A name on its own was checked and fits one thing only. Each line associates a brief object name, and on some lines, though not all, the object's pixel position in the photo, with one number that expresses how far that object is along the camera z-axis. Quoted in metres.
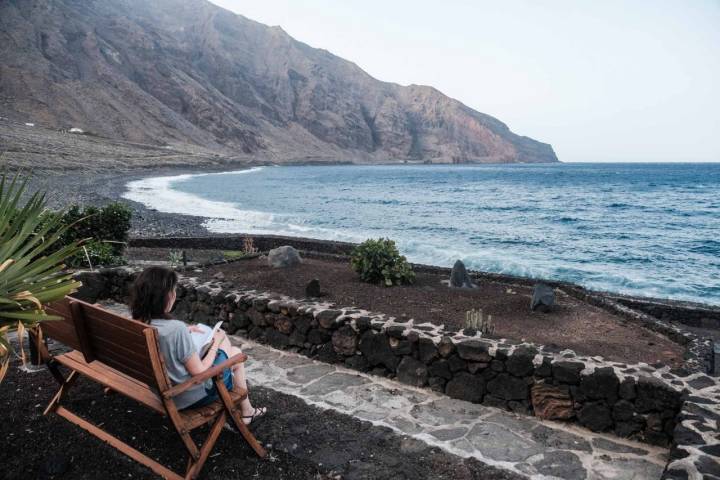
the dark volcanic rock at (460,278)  8.80
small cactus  6.07
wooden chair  3.45
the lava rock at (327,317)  6.26
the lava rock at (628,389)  4.60
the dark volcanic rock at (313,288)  7.54
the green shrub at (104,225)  10.37
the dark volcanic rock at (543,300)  7.45
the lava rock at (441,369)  5.48
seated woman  3.69
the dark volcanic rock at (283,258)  9.87
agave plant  3.18
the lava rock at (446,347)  5.44
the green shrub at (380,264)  8.67
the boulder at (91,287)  8.44
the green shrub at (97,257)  9.37
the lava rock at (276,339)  6.78
